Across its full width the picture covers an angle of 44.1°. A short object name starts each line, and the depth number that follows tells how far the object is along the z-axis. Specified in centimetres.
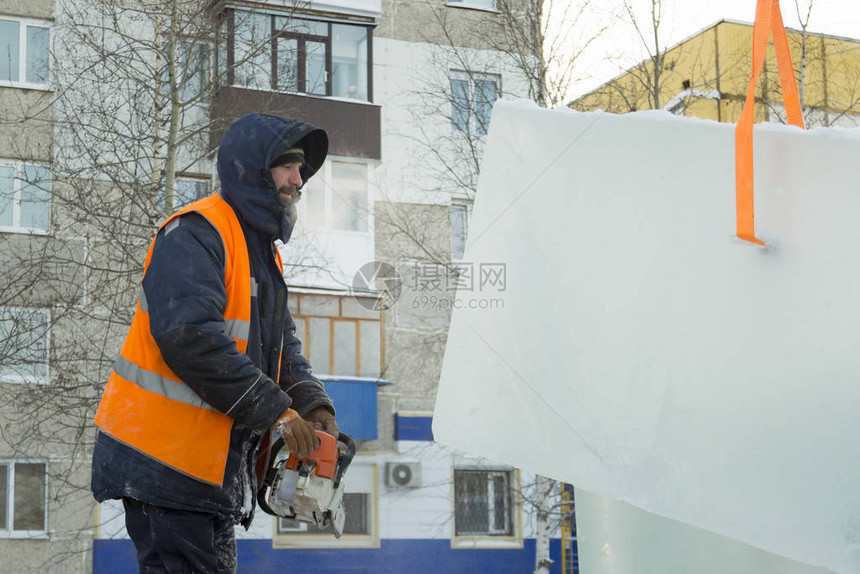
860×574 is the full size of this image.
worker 212
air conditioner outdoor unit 1752
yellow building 1227
